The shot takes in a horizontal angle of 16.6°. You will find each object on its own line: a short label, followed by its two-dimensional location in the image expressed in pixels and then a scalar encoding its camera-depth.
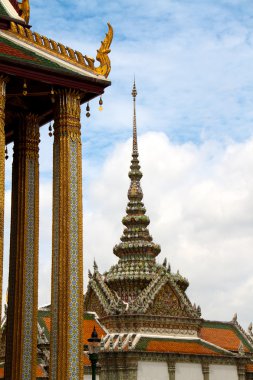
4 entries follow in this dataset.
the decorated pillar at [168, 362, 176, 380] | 36.88
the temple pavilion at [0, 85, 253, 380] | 36.62
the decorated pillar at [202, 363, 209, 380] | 37.84
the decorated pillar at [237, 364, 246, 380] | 39.22
